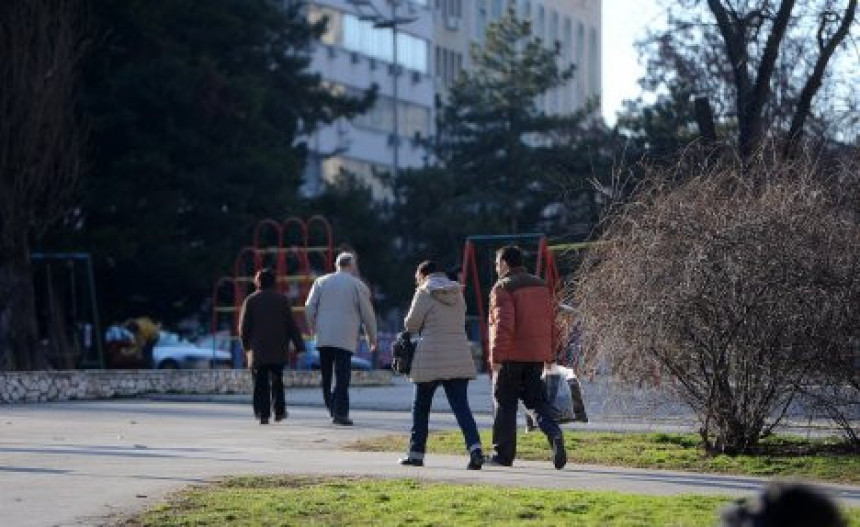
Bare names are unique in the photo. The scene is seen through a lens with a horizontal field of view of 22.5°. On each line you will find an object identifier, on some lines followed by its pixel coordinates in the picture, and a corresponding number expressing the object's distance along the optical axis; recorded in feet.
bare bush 52.65
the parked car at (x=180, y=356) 189.47
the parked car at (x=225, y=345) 147.41
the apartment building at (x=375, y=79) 267.39
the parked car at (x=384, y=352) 199.04
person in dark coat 73.31
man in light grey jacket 72.13
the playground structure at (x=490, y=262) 96.07
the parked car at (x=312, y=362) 174.38
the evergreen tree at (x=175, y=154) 153.79
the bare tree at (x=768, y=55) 98.78
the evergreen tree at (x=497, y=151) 223.51
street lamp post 249.75
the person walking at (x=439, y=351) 53.57
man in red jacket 52.47
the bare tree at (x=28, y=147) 129.49
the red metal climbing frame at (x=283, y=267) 120.78
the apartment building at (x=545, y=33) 329.72
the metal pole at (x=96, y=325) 136.87
